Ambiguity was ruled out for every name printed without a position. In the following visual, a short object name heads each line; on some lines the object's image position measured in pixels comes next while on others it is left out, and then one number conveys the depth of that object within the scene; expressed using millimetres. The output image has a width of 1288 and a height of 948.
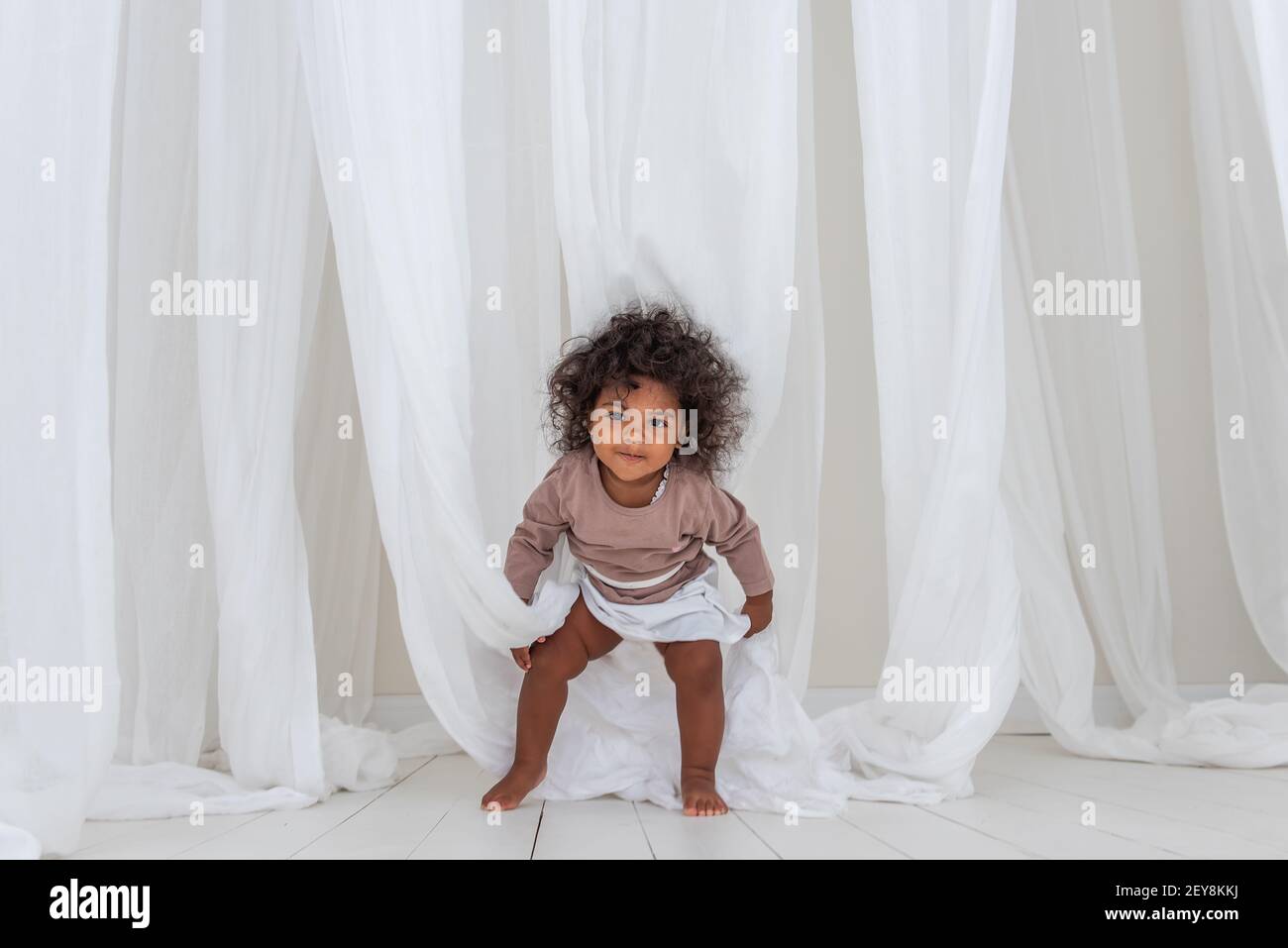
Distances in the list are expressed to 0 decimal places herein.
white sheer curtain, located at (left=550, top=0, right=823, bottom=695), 1546
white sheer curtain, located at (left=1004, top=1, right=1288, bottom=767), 2074
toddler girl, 1518
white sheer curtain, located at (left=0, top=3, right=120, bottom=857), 1187
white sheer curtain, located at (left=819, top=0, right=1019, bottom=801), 1511
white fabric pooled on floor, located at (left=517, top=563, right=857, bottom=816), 1534
